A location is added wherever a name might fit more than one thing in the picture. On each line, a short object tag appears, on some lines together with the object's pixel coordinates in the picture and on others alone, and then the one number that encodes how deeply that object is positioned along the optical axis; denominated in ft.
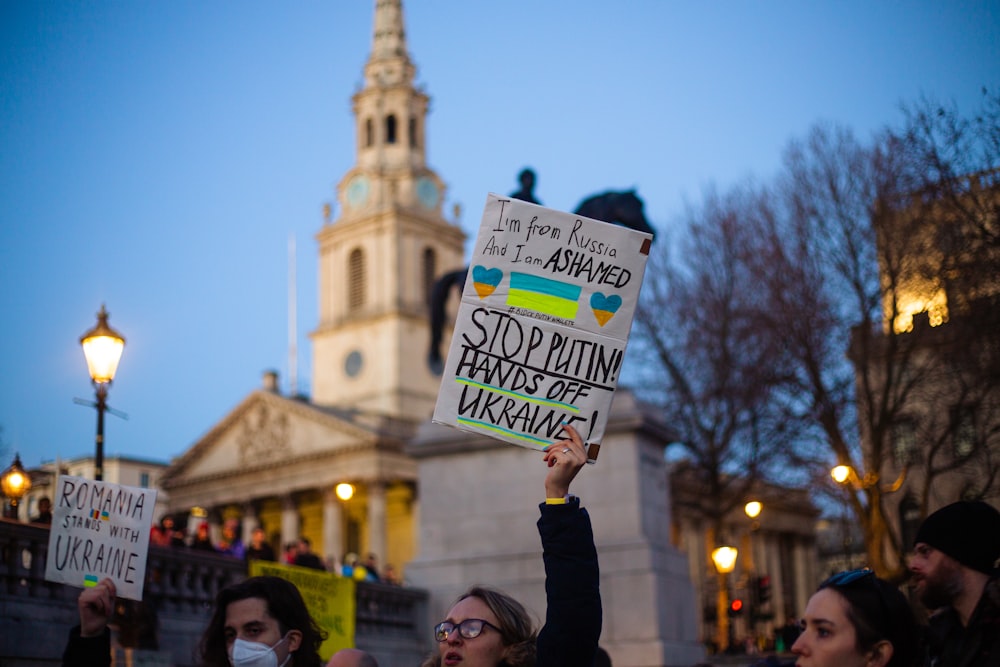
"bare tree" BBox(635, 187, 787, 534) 106.11
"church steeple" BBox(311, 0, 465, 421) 278.67
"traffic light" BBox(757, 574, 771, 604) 79.87
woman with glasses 14.61
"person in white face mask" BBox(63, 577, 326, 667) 17.98
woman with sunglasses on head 13.87
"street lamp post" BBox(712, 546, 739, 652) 75.66
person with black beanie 14.90
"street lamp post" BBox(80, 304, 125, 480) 42.01
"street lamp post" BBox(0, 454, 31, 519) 46.24
